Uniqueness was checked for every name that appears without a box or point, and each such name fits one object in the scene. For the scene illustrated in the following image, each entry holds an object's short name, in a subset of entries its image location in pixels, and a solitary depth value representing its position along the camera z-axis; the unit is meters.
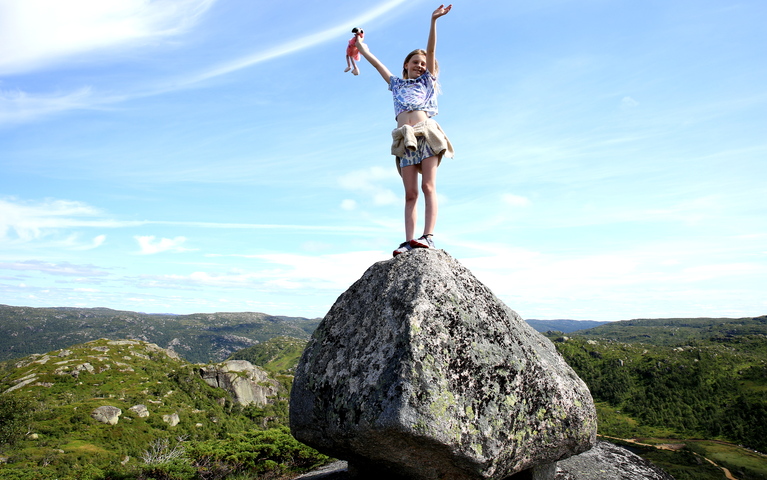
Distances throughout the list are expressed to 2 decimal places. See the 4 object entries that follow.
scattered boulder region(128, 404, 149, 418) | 87.41
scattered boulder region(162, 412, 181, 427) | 88.50
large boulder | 4.85
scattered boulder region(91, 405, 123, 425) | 81.62
